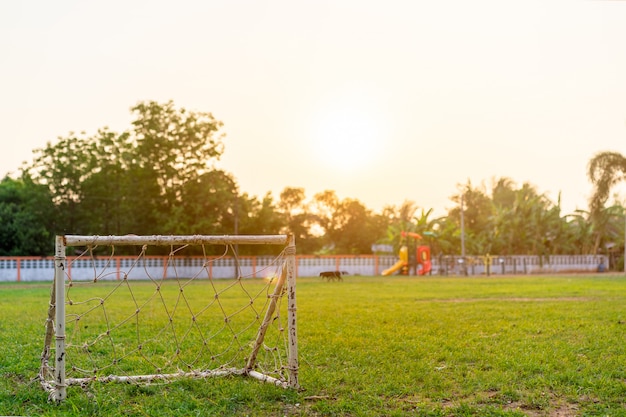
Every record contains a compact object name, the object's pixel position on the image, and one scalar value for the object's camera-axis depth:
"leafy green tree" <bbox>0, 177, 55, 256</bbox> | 41.62
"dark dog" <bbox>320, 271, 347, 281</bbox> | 35.62
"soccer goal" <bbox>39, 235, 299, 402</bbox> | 6.63
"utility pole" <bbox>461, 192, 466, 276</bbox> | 44.88
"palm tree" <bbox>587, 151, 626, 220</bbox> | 39.31
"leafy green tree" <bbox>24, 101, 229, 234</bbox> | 41.94
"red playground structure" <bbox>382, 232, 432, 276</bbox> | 45.19
